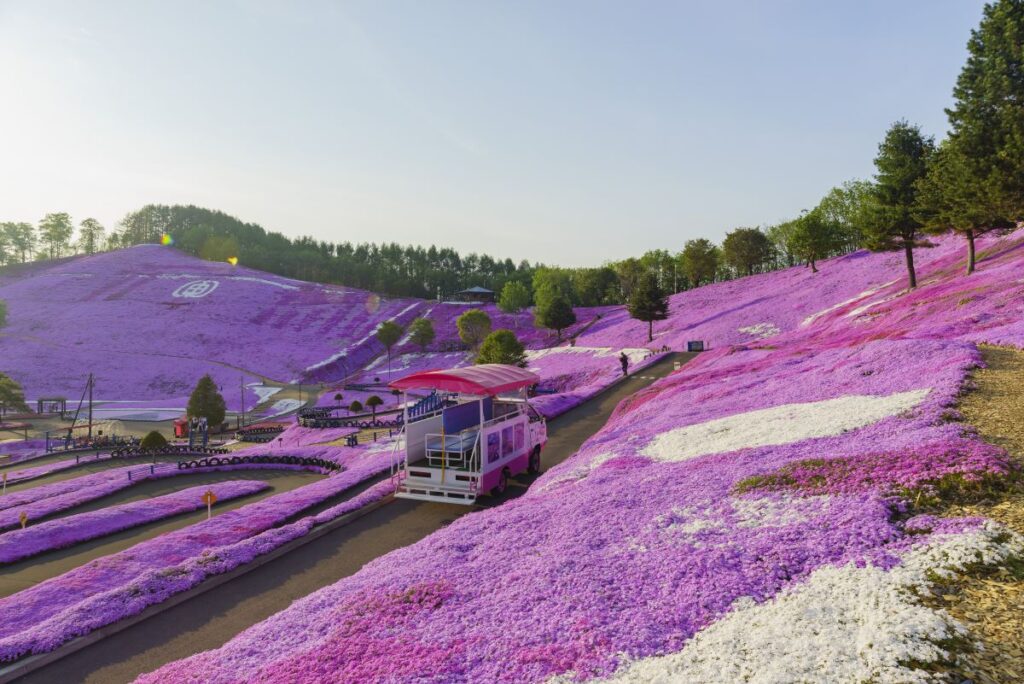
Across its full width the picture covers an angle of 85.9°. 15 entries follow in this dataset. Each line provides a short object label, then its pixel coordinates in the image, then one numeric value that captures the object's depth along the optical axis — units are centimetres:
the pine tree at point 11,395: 6456
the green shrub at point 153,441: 4144
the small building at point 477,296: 14269
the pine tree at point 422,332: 10619
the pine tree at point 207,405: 5812
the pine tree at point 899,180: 4881
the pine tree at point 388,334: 10112
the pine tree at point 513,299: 12175
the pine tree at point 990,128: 3325
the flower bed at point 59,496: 2520
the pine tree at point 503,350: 6116
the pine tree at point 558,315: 10106
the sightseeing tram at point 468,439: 1956
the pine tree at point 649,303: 7800
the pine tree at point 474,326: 9731
